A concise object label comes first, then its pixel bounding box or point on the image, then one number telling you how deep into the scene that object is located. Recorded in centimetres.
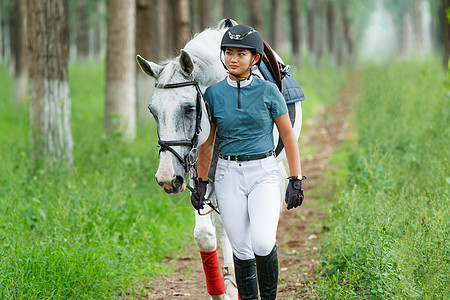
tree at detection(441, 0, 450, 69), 3080
